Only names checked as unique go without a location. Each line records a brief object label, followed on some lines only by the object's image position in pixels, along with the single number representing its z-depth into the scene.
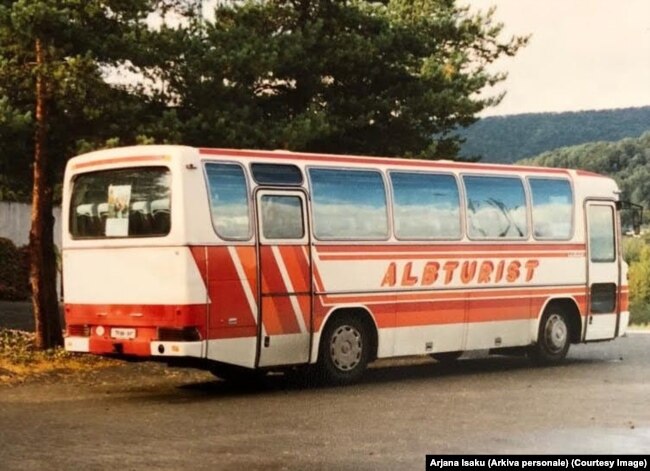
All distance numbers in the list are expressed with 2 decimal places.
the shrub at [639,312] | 54.24
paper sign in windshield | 14.84
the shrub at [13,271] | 29.88
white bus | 14.30
